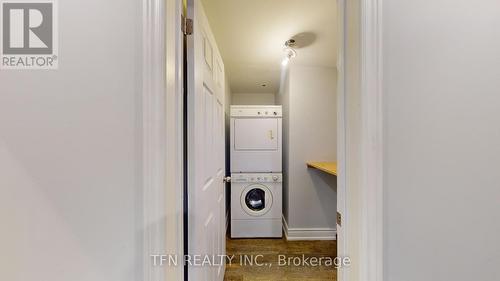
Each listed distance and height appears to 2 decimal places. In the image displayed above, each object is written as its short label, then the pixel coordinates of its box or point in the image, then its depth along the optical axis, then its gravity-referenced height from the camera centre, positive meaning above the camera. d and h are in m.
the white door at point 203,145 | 1.20 -0.04
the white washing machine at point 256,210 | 3.22 -0.92
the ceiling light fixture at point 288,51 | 2.67 +1.00
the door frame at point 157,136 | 0.85 +0.01
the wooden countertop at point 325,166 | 2.29 -0.31
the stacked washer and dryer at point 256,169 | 3.21 -0.40
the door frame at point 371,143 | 0.91 -0.02
